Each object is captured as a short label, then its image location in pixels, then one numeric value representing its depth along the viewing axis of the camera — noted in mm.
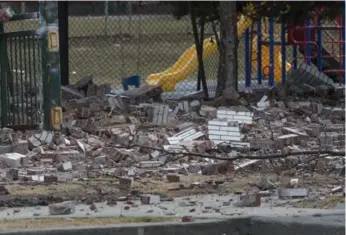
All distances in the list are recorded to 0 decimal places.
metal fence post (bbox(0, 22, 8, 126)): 21266
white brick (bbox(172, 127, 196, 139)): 19734
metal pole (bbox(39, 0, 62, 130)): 20687
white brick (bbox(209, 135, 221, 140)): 19562
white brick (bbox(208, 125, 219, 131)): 20000
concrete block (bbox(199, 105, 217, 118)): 22448
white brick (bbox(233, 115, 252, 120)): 21562
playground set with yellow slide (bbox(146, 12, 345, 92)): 32656
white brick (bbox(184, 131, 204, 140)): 19509
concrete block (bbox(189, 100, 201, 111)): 23800
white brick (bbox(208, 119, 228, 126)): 20036
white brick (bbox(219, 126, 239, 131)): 19906
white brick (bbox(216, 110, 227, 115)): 22000
